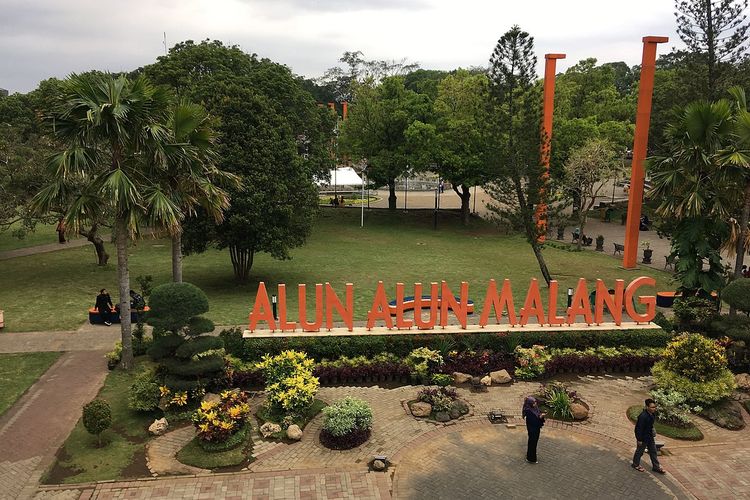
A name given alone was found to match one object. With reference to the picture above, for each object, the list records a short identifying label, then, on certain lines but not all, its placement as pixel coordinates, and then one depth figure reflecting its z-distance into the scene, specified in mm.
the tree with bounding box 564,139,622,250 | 37844
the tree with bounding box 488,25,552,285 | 24734
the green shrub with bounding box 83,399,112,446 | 12641
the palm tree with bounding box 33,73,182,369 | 14914
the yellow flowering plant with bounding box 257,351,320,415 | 14273
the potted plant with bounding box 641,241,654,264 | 32844
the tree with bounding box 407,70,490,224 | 40562
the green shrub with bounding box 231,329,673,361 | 17406
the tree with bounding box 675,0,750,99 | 28391
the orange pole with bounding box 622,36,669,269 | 27828
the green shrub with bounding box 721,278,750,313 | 16750
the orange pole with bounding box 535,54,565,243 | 25562
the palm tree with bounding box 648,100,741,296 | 19516
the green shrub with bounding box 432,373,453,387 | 16391
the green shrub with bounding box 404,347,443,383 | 16641
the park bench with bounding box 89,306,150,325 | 21484
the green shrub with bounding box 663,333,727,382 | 15141
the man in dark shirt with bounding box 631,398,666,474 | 12000
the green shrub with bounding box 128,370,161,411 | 14297
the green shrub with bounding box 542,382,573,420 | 14758
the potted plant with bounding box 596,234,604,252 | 36438
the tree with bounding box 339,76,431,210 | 43281
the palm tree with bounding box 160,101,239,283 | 16594
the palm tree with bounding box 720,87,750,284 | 18453
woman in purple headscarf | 12359
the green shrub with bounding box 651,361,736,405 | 14961
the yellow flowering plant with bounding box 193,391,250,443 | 12836
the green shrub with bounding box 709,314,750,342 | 17016
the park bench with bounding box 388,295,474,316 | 22239
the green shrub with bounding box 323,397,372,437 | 13133
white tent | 45688
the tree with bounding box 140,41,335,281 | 24109
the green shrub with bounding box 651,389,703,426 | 14289
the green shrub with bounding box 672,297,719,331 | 19266
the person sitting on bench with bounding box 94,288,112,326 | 21203
